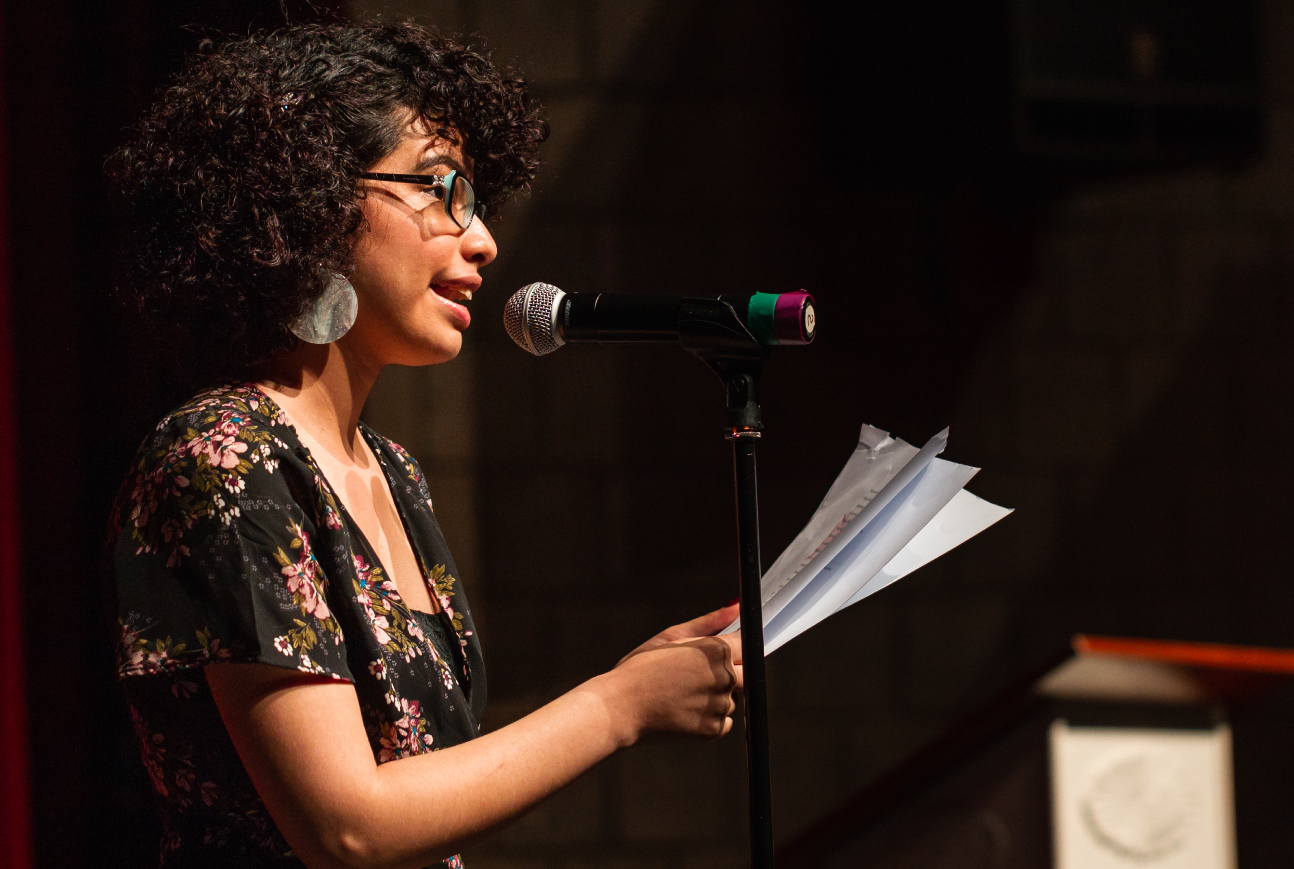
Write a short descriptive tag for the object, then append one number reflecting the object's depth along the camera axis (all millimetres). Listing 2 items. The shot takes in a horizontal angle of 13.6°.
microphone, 3827
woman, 3765
